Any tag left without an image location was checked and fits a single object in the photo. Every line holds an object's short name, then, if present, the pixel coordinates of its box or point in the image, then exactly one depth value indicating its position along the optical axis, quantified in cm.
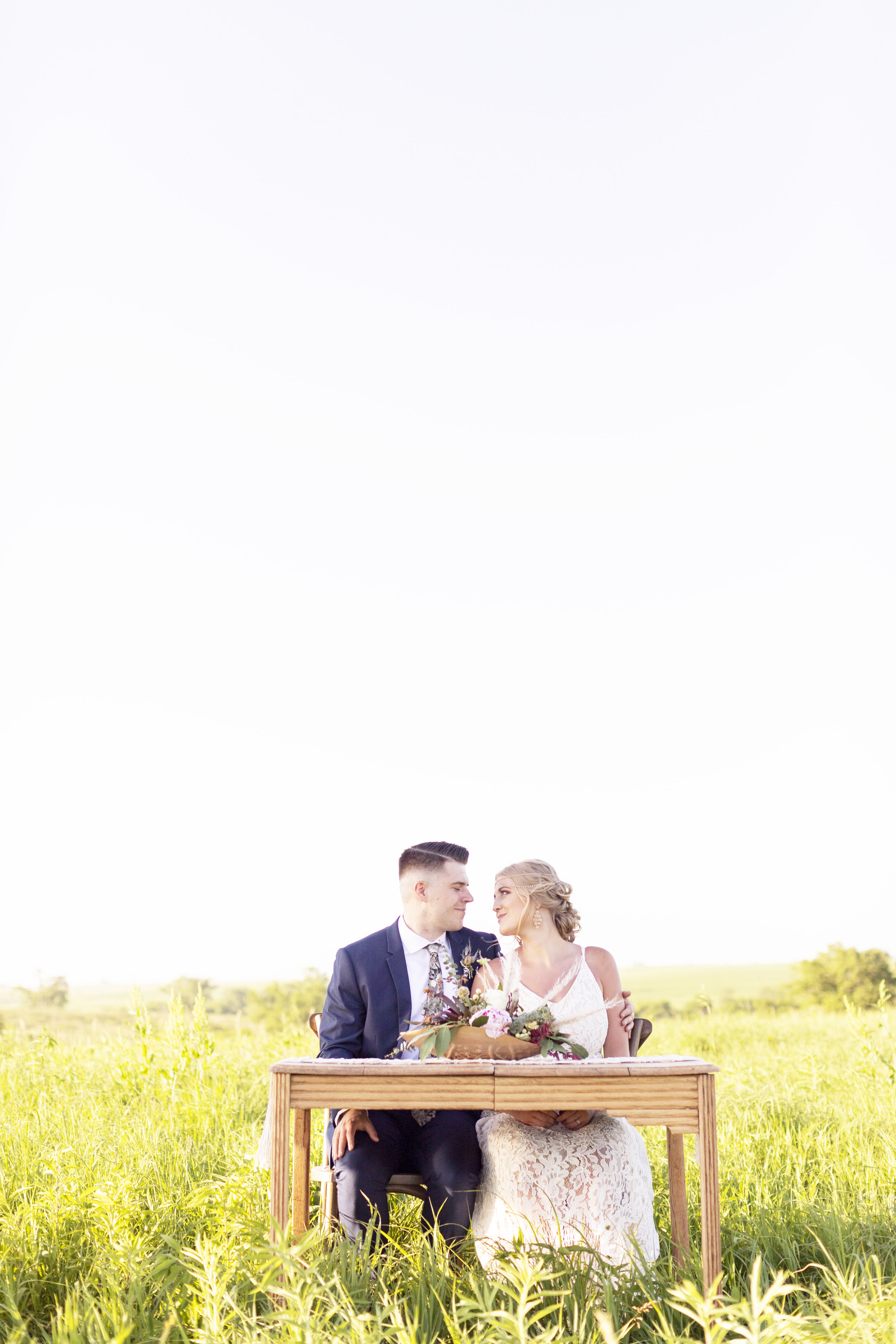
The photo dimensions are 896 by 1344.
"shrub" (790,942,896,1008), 1658
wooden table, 327
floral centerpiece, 350
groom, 387
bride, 352
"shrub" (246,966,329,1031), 1428
